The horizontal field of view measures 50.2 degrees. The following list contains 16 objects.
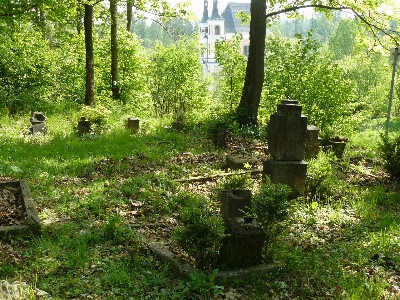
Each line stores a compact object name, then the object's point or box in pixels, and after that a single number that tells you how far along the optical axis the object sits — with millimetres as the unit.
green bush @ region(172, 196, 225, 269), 4883
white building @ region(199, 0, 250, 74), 77719
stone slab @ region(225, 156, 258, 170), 9633
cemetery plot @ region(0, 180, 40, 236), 5977
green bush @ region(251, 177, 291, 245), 5309
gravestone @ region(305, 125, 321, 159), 9847
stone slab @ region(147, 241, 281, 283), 4824
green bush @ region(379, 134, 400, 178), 9469
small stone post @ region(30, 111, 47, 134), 13141
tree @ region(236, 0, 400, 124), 13195
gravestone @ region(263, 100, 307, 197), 7883
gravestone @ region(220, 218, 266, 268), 4996
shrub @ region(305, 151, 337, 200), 8016
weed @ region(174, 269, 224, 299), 4496
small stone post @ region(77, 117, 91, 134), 13836
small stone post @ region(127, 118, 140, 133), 14328
